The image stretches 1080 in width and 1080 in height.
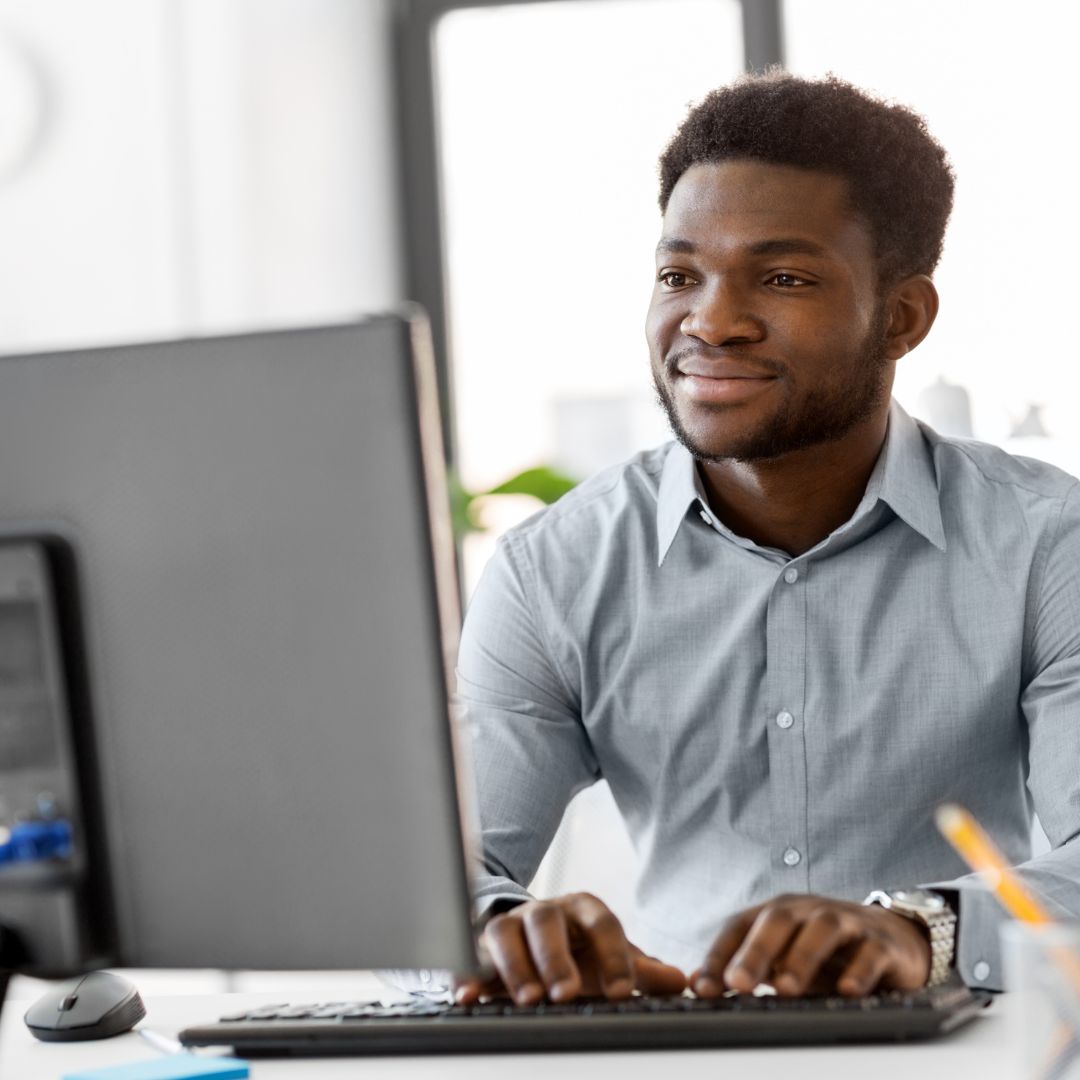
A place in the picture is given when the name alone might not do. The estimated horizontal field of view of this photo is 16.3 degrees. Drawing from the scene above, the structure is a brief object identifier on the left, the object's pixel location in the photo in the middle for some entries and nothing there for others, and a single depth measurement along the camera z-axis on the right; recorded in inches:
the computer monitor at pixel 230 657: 66.6
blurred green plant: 137.7
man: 87.3
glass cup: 61.5
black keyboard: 72.8
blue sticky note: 71.8
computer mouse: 77.2
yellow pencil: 63.4
